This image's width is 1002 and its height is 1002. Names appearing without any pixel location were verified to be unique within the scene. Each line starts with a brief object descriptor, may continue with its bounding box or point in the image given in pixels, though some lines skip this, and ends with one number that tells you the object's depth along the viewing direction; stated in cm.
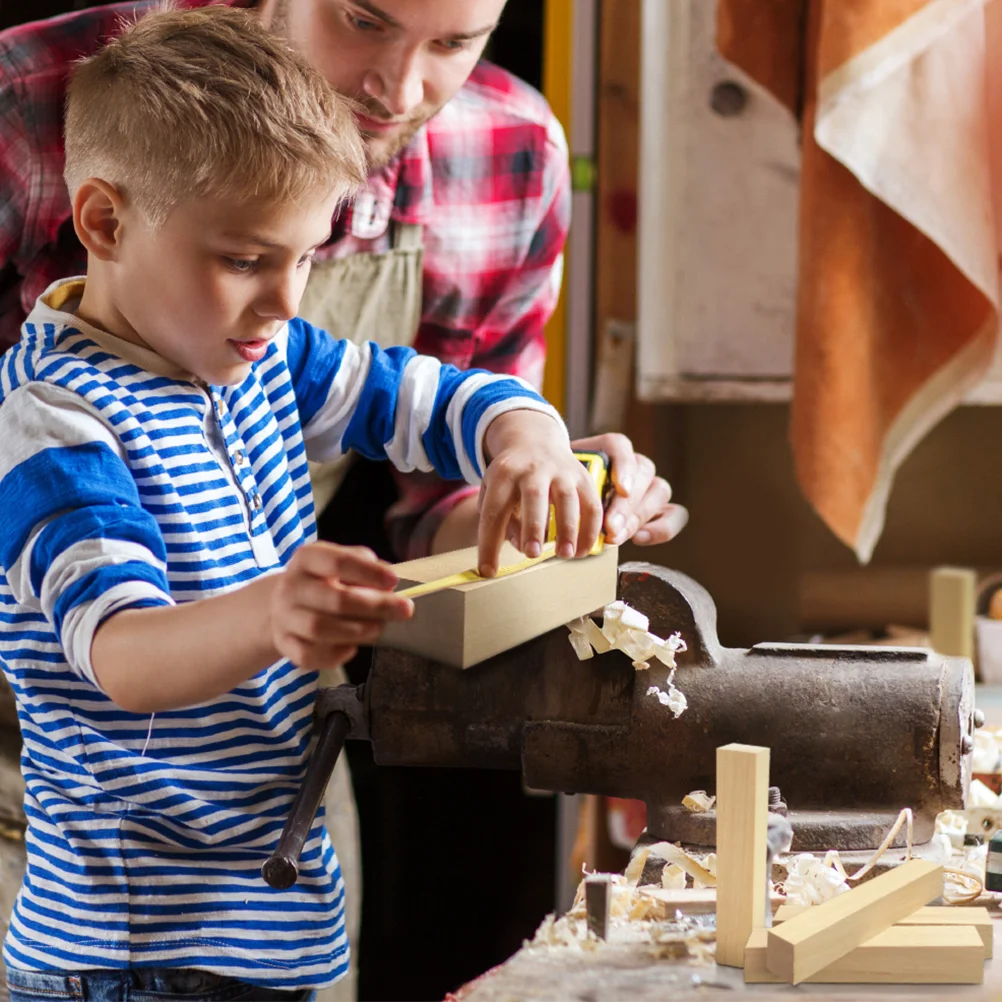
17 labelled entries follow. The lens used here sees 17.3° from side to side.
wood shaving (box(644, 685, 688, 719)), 218
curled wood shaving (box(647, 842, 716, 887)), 217
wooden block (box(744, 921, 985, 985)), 204
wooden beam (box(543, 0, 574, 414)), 311
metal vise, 217
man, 243
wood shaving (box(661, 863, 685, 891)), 217
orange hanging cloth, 294
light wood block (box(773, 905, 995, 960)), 208
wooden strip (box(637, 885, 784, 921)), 213
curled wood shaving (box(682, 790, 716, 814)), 219
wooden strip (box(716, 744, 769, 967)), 205
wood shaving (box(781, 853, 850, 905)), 214
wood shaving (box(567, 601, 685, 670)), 219
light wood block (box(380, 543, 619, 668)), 211
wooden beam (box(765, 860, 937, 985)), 202
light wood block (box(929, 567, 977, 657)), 280
